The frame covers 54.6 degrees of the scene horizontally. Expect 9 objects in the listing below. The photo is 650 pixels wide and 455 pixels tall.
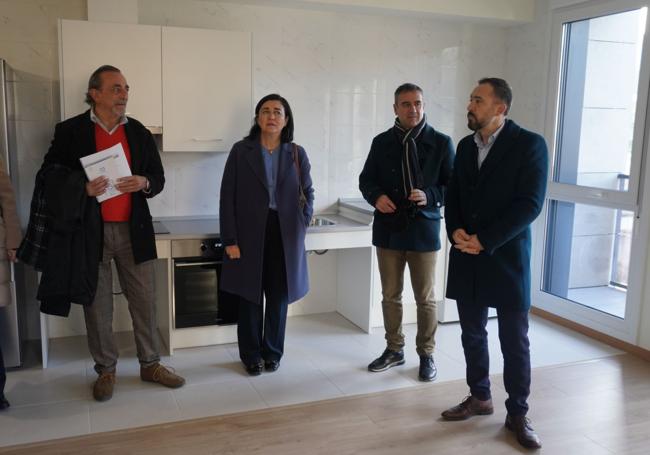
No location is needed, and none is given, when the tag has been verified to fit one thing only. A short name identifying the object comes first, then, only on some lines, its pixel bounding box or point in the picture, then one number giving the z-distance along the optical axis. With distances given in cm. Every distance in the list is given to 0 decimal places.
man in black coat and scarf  324
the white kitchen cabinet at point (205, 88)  365
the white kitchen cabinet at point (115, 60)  343
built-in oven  365
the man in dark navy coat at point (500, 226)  258
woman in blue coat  329
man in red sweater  296
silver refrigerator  324
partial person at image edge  303
